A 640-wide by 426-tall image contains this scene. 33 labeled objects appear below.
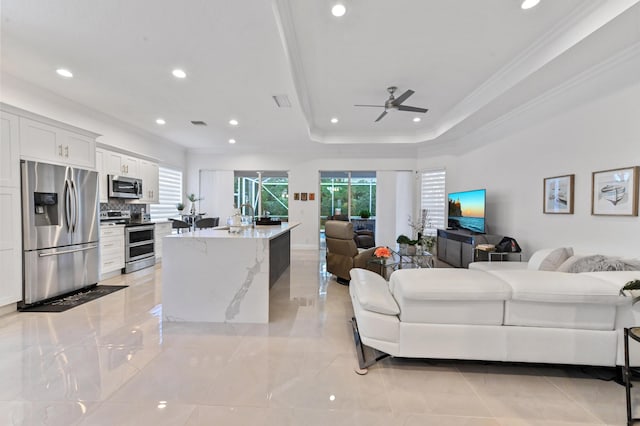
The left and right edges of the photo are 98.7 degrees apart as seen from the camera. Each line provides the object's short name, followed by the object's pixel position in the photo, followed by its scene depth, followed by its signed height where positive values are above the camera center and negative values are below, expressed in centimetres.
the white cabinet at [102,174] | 473 +54
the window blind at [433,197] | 721 +28
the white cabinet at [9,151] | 305 +61
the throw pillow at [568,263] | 280 -57
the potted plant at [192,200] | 727 +16
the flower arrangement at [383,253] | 365 -61
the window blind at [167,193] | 655 +32
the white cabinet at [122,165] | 496 +78
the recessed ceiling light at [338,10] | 252 +185
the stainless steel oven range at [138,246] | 499 -78
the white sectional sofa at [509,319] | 193 -80
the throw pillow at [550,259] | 307 -58
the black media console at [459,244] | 484 -73
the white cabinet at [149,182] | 579 +52
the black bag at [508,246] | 430 -61
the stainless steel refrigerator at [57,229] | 329 -32
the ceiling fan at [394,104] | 415 +158
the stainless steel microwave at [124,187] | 492 +35
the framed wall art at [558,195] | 368 +20
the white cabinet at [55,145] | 331 +81
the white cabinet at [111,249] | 454 -75
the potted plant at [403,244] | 428 -57
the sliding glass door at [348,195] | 795 +35
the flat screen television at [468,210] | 516 -5
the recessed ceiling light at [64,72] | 331 +162
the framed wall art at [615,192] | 291 +19
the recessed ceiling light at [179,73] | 334 +164
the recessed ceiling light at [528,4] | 245 +185
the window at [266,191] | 793 +46
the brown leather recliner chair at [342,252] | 424 -72
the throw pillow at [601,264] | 242 -51
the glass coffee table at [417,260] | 413 -82
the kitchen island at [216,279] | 295 -79
